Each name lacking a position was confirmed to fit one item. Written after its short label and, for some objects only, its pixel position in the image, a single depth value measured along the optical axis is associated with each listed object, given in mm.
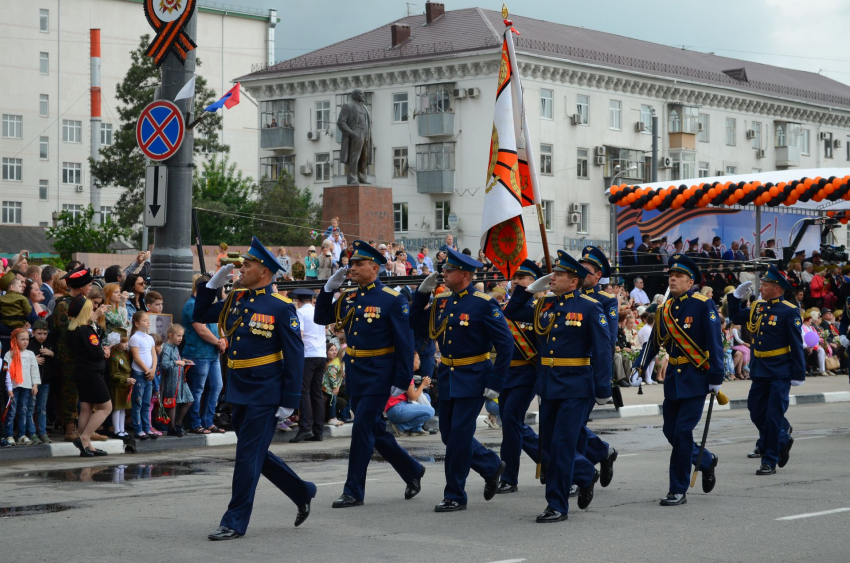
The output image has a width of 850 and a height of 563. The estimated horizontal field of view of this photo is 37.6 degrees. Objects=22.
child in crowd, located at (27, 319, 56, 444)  13562
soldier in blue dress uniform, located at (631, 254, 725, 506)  9852
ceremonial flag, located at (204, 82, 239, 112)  16031
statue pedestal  27766
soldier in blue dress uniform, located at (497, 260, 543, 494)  10492
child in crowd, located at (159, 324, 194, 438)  14391
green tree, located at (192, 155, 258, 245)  59312
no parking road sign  14430
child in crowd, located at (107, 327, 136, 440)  13859
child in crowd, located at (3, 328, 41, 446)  13164
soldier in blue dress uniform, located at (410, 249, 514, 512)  9539
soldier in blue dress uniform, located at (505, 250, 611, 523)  9125
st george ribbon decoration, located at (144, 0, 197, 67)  14781
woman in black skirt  13320
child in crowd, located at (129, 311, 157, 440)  13969
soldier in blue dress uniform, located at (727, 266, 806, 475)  12172
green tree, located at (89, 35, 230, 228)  62719
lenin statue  26875
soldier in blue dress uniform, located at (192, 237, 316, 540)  8383
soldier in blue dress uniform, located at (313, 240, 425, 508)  9703
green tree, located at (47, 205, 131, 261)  52312
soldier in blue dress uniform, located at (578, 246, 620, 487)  10453
